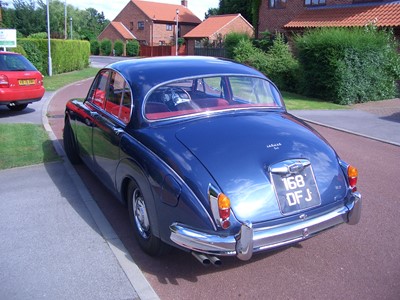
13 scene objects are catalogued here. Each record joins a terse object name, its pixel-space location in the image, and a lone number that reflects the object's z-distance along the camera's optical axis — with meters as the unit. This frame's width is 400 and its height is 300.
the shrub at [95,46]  64.12
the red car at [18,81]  10.24
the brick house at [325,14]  20.53
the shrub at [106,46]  62.88
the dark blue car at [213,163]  3.17
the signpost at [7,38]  17.20
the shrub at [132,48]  59.56
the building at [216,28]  50.84
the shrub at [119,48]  60.97
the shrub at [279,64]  17.80
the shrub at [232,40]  24.89
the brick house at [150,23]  65.38
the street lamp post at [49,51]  22.31
